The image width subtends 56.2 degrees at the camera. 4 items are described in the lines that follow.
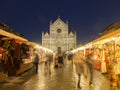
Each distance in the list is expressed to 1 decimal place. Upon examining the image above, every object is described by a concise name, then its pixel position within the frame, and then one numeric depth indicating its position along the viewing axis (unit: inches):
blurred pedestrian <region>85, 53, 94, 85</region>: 213.9
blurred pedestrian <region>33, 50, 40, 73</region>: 346.7
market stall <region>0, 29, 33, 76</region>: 266.5
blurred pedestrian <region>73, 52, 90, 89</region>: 211.0
